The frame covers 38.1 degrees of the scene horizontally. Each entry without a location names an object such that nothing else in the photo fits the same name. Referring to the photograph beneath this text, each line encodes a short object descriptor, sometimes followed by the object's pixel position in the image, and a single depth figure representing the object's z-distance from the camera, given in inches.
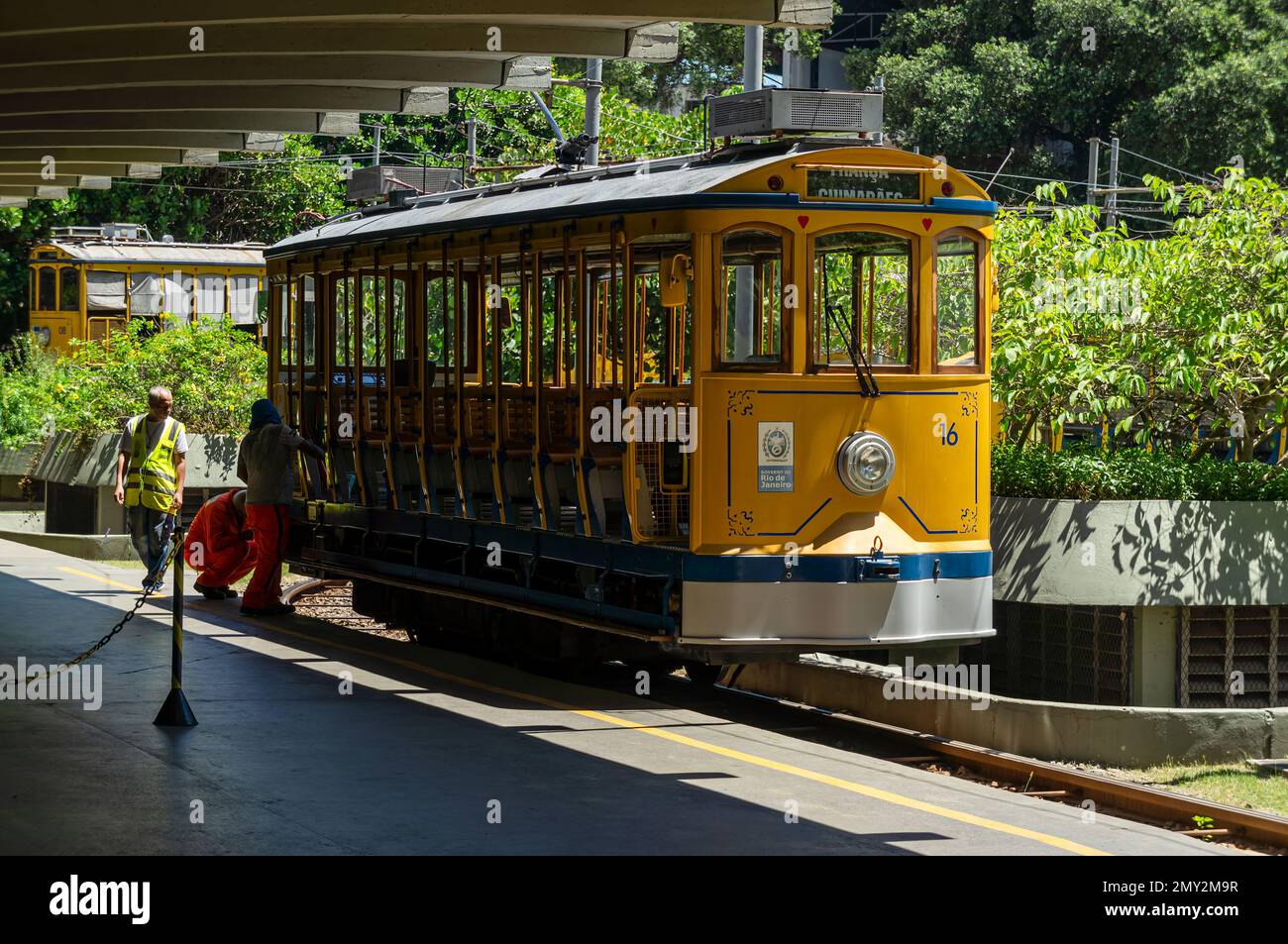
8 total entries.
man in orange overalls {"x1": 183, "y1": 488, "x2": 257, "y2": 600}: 677.9
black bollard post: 439.2
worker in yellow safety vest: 666.2
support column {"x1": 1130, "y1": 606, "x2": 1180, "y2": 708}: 518.0
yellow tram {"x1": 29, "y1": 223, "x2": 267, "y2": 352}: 1477.6
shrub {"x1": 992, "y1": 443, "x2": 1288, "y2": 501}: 534.0
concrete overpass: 454.6
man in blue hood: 638.5
